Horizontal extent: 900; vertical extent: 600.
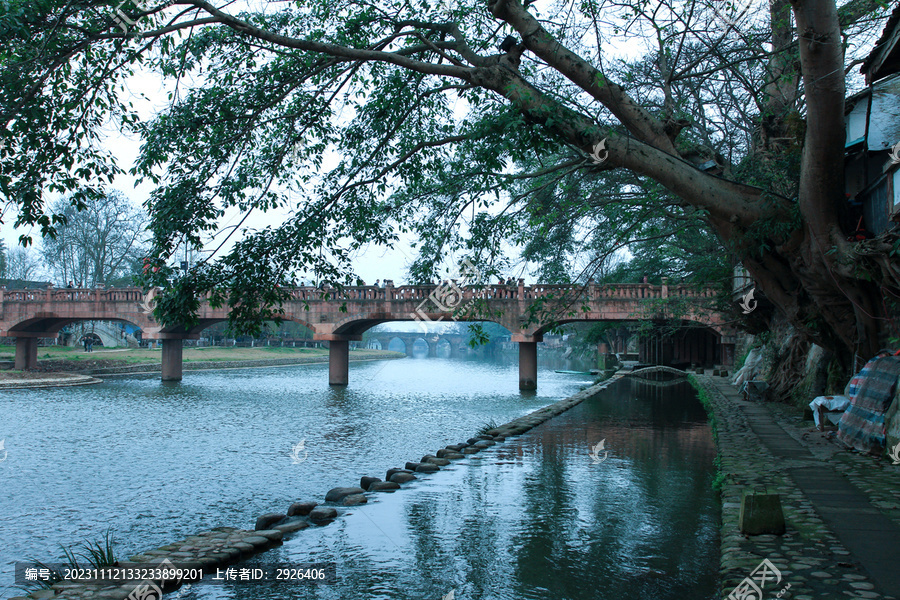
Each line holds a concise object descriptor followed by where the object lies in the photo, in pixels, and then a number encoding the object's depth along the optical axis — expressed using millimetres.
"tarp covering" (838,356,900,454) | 8023
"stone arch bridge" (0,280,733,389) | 27891
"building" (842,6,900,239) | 8484
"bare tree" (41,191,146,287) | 48656
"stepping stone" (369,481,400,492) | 9023
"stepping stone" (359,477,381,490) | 9344
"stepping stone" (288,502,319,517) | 7891
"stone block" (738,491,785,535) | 5387
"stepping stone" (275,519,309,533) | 7059
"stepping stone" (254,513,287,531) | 7316
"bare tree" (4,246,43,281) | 63281
